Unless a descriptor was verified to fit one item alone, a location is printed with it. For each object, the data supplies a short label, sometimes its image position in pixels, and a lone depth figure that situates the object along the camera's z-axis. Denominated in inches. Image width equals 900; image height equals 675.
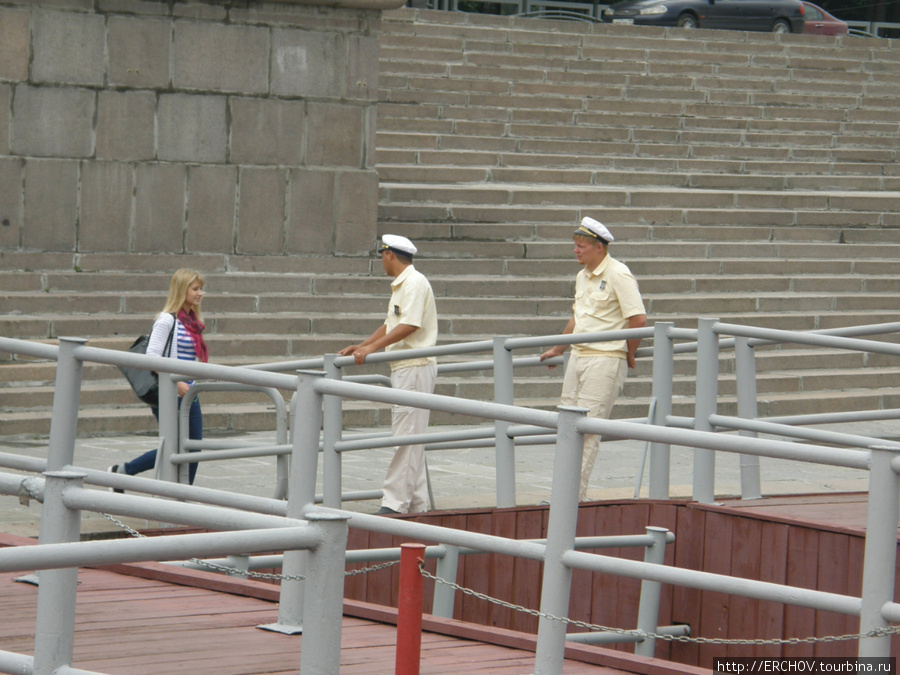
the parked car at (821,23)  2463.1
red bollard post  339.0
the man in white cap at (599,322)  641.0
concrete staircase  1017.5
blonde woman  649.6
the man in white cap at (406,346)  625.9
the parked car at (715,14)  2265.0
